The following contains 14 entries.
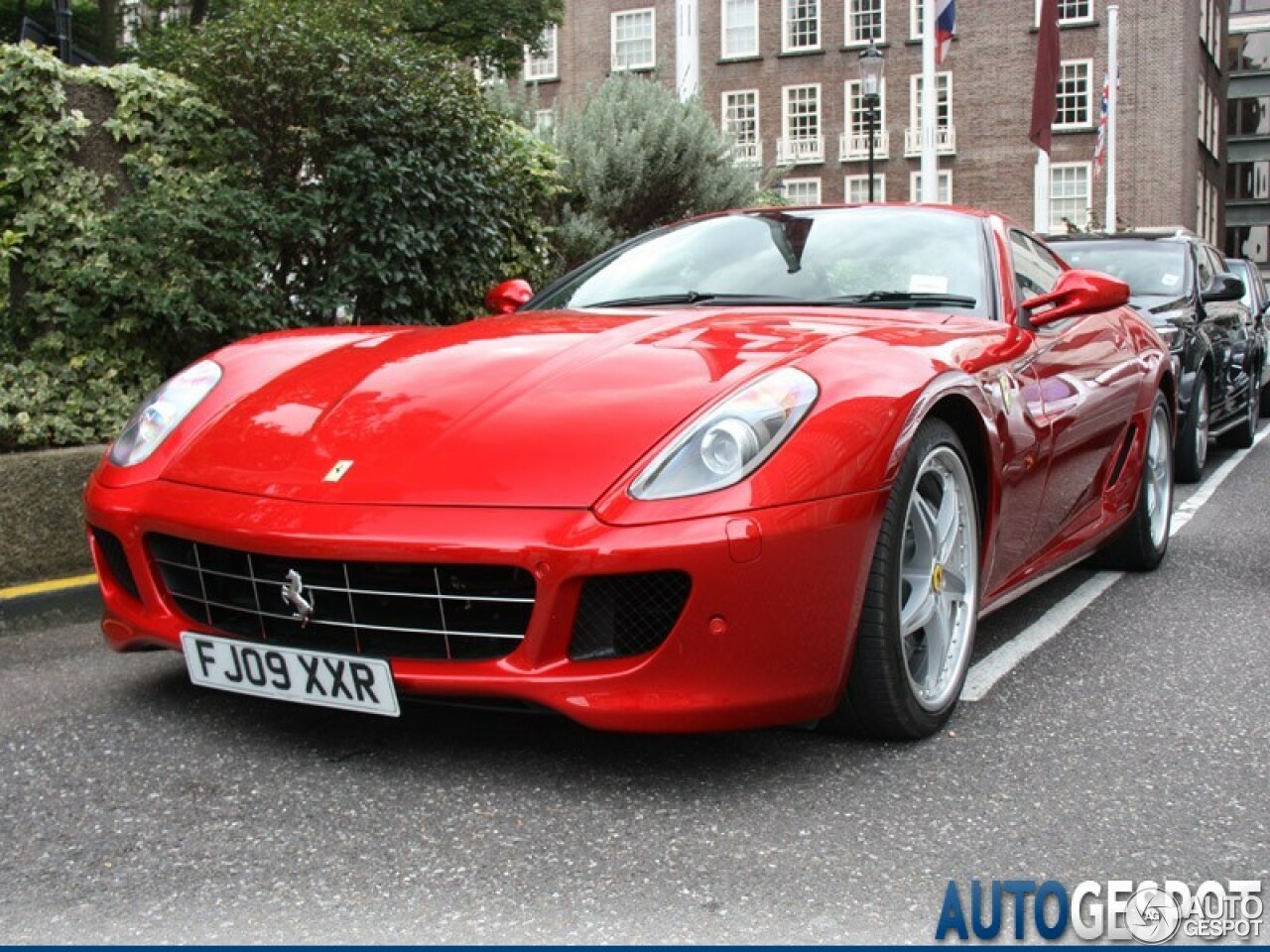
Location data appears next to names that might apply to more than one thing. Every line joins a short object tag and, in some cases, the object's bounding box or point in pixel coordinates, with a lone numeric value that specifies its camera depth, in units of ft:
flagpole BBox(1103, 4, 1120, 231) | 99.14
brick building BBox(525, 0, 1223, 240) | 130.72
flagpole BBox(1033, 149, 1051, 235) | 91.67
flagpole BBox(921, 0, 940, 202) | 50.03
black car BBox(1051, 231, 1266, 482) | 26.96
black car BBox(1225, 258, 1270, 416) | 37.97
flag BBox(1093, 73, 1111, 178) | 95.81
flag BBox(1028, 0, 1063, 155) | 49.88
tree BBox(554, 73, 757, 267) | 34.76
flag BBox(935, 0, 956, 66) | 50.72
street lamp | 67.67
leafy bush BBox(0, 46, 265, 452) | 18.21
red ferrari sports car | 8.98
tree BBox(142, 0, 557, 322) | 21.20
